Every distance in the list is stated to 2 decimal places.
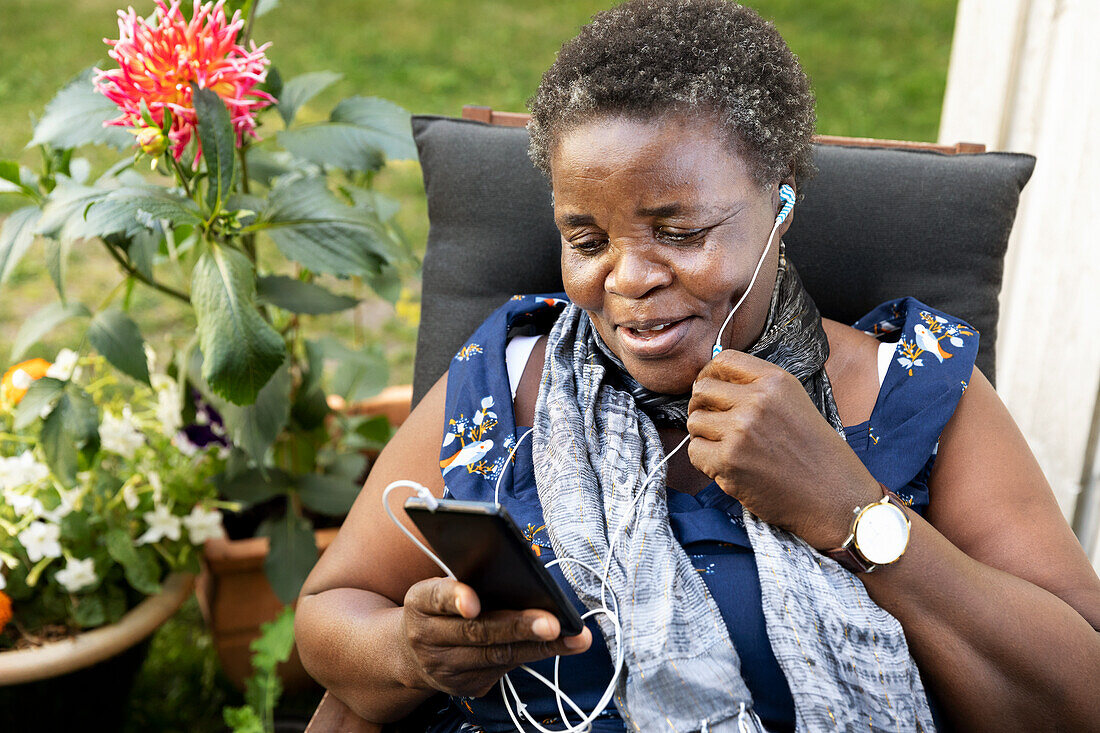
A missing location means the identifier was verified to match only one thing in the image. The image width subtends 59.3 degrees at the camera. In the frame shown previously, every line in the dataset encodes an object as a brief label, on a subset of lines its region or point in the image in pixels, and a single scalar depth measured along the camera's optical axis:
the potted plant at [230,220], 1.66
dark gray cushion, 1.87
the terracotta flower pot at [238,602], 2.40
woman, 1.30
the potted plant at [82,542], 1.91
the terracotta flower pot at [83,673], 1.97
